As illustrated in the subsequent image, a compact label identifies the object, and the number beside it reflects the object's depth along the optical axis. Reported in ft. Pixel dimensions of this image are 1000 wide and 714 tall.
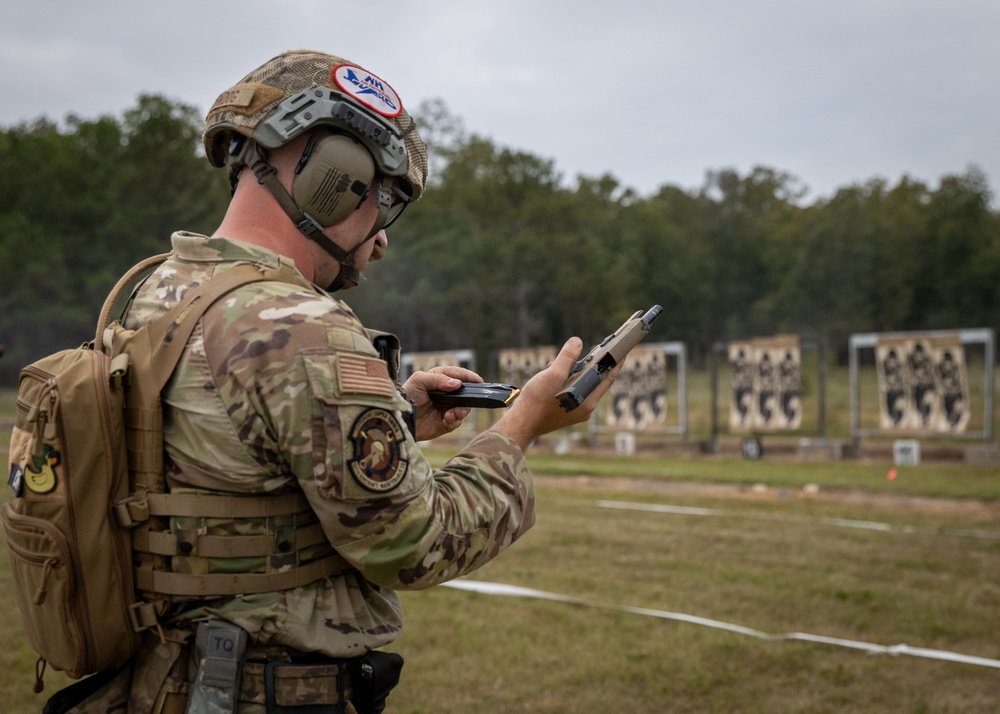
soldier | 5.30
